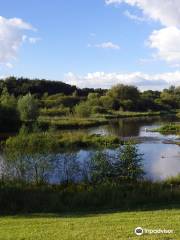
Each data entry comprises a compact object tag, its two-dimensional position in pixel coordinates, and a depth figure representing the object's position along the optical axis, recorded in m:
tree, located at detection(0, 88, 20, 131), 62.33
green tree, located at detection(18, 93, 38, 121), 68.62
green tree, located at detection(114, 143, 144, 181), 21.77
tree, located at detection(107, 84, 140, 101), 129.12
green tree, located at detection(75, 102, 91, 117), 88.62
